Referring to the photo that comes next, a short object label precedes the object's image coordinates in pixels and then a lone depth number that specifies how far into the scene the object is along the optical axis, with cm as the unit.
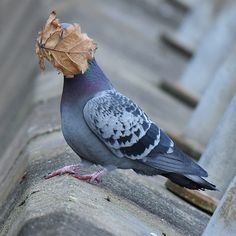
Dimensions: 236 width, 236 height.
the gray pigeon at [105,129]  1096
